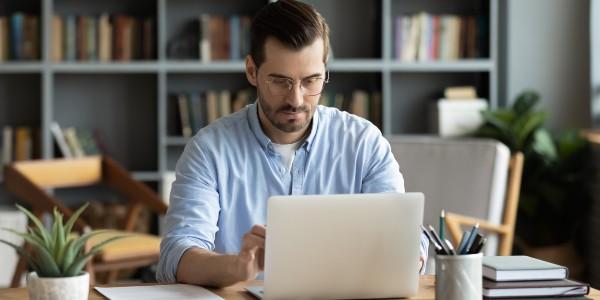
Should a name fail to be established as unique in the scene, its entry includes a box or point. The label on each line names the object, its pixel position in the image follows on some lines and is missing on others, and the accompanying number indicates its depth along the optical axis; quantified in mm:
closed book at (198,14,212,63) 5375
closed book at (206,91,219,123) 5461
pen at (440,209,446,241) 1850
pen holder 1809
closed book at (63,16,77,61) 5328
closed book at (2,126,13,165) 5301
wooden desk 1969
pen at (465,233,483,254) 1834
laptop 1818
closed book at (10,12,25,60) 5289
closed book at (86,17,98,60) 5344
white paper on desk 1941
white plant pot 1745
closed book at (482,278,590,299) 1896
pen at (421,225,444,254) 1826
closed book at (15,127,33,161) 5320
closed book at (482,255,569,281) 1916
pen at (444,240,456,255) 1825
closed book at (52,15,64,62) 5293
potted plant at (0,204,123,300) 1734
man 2336
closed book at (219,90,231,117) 5469
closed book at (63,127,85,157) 5344
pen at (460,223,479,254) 1836
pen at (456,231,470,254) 1843
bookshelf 5395
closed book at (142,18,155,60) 5406
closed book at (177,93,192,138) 5457
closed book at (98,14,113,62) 5344
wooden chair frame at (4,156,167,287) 4180
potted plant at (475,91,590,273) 5195
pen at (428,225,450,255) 1825
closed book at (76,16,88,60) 5336
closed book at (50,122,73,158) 5285
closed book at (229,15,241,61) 5395
